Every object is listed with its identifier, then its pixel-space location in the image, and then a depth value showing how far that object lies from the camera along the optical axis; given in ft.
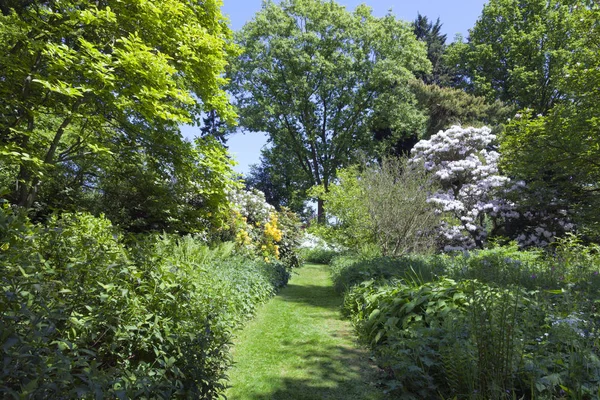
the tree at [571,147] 35.37
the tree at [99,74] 15.46
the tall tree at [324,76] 80.84
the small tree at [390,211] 33.14
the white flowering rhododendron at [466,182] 50.26
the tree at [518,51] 73.05
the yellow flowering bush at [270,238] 40.11
